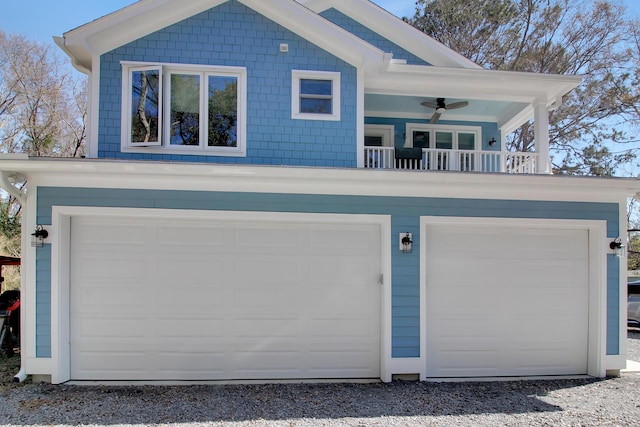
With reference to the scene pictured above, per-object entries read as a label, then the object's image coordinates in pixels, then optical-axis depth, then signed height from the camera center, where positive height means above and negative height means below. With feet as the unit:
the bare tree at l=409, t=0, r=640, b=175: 50.37 +20.23
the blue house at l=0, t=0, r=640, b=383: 18.61 -0.99
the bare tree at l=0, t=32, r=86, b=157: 63.77 +17.18
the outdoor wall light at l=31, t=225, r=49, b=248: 17.94 -1.04
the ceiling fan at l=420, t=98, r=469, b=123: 26.63 +6.94
